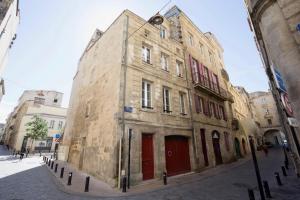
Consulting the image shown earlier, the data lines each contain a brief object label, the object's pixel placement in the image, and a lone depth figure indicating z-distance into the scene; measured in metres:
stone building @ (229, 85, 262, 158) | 18.41
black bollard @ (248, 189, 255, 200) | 4.39
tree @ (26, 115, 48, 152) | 25.22
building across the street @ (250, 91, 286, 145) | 41.92
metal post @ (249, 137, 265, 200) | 4.69
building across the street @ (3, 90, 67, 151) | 29.08
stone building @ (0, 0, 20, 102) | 7.25
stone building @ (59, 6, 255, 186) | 8.25
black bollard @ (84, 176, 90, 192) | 6.25
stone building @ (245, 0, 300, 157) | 3.56
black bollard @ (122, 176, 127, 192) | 6.44
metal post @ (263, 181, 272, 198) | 5.30
